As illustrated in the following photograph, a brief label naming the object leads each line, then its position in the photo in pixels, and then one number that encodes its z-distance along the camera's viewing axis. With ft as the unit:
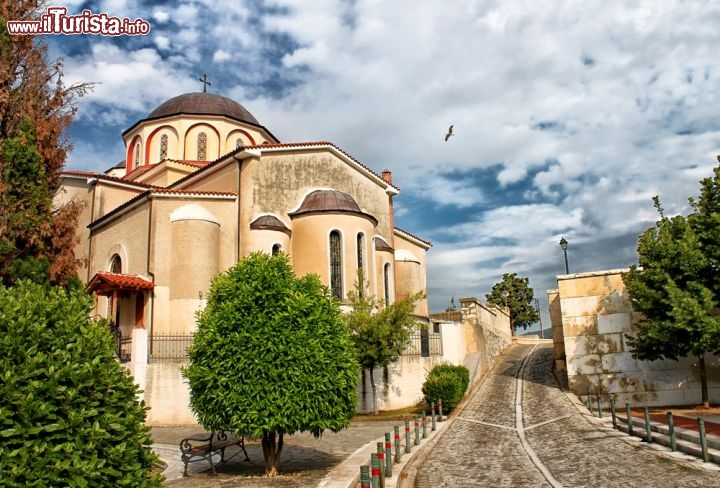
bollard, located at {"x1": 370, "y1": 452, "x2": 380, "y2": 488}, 25.30
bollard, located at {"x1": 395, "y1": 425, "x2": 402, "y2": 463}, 37.14
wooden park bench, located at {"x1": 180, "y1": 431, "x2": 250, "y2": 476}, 33.01
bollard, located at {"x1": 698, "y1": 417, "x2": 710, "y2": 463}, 32.54
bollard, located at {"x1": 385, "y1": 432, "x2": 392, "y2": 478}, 32.22
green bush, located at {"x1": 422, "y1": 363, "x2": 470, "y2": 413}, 59.00
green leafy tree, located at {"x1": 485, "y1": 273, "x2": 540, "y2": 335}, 185.58
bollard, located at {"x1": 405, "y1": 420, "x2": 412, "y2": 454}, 40.42
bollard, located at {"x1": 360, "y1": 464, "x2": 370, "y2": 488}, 23.39
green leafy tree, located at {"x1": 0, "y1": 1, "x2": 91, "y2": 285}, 38.37
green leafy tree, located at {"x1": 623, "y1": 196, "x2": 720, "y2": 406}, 51.49
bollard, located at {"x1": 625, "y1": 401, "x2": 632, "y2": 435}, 43.86
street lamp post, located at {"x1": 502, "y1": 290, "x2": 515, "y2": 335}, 188.55
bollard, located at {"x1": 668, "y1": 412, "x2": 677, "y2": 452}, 36.32
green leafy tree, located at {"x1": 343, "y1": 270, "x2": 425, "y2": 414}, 59.52
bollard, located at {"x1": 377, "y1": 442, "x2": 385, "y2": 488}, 27.20
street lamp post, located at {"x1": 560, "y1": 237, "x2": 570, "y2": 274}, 87.20
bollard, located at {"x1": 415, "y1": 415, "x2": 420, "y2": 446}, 43.88
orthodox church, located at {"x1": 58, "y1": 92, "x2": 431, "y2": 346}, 69.15
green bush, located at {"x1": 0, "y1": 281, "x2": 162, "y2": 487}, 14.16
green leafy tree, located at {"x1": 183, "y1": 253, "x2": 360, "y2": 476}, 30.60
